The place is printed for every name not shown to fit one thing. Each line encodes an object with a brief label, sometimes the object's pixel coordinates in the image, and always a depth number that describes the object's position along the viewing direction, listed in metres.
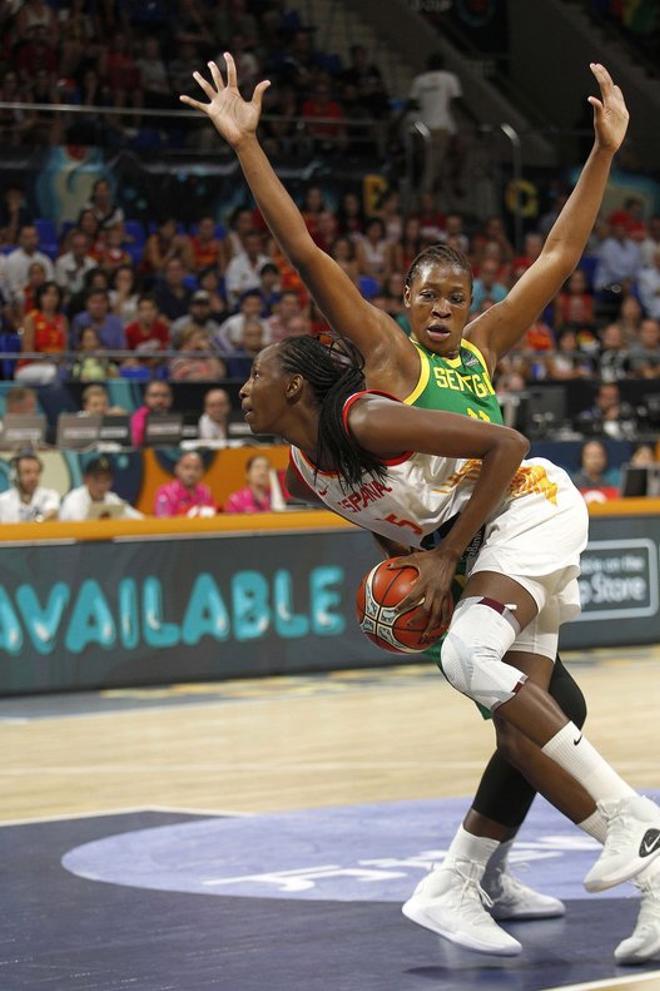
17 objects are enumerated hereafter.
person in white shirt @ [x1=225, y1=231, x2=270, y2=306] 17.48
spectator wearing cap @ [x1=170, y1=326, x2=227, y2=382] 15.36
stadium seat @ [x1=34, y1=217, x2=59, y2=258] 16.88
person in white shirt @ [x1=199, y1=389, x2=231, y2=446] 14.23
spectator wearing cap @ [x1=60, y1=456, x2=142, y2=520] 12.66
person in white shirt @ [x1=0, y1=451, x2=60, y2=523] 12.45
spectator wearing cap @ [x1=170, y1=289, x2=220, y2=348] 16.33
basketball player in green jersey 4.90
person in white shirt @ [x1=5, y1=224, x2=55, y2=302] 16.00
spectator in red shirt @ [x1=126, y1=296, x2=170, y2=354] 16.05
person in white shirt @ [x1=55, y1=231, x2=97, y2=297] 16.34
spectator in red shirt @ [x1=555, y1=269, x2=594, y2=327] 19.95
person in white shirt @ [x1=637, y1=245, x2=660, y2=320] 20.59
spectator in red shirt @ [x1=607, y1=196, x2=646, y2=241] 21.11
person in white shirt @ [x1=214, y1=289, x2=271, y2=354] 16.25
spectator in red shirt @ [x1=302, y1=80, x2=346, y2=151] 20.36
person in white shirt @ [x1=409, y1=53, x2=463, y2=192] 21.19
